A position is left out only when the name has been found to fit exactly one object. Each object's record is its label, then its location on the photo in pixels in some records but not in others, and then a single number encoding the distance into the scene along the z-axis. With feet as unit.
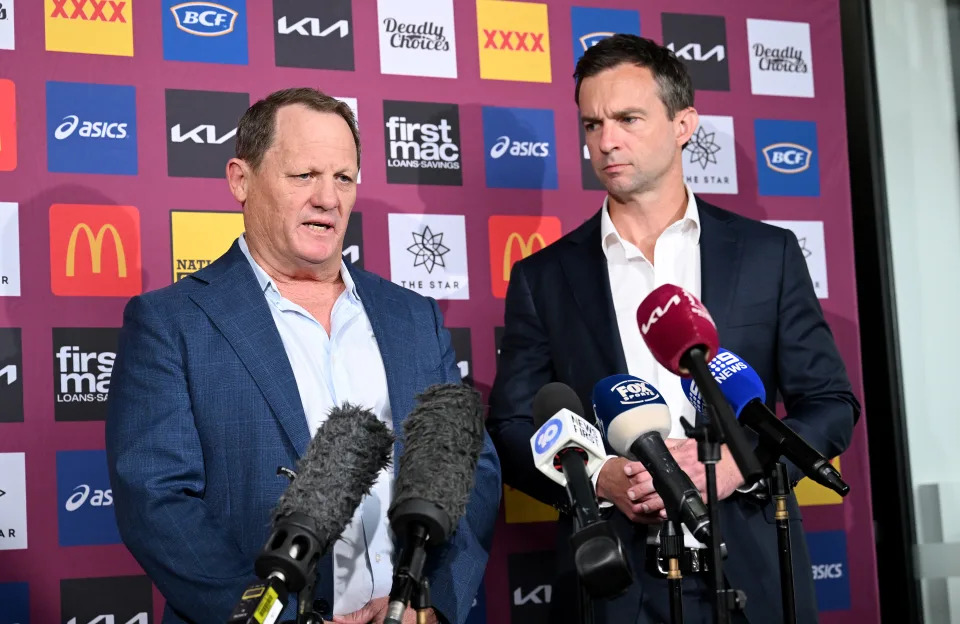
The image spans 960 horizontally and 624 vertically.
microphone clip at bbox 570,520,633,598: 8.26
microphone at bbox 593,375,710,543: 8.65
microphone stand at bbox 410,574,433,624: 8.27
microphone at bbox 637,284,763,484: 8.45
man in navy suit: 10.45
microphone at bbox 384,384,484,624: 8.24
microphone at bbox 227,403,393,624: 7.89
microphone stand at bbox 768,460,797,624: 9.42
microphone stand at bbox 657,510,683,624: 9.14
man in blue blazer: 9.52
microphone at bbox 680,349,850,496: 9.09
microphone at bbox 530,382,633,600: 8.26
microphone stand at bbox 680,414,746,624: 8.53
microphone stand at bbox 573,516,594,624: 8.77
